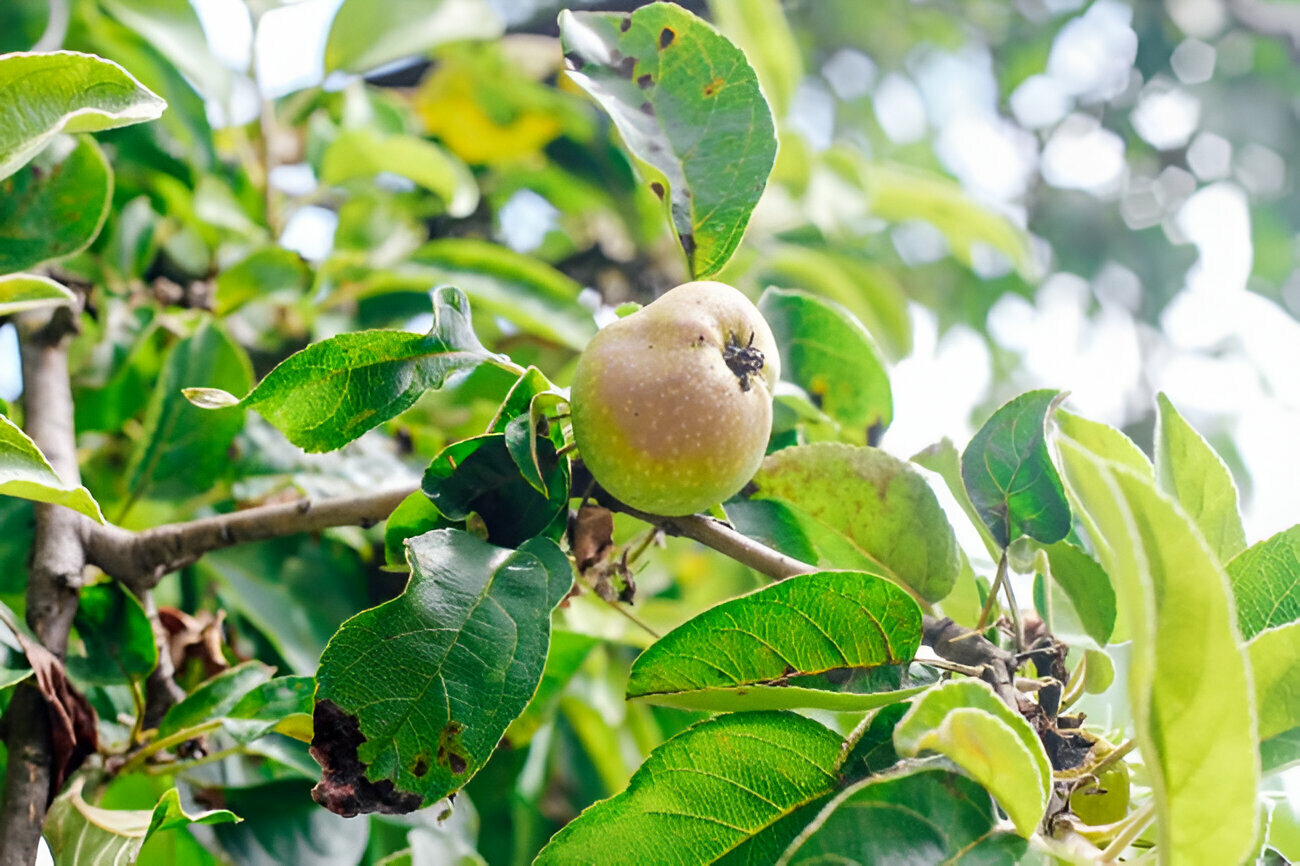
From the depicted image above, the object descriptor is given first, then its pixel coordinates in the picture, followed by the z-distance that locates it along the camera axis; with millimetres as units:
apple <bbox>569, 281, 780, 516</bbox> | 516
